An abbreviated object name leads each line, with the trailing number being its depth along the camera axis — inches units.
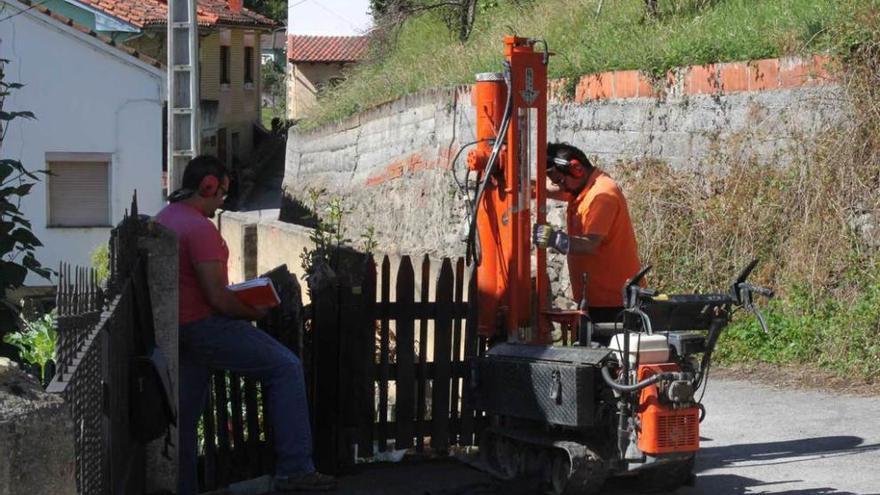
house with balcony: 1449.3
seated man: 275.9
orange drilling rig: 251.4
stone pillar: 270.5
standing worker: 292.2
